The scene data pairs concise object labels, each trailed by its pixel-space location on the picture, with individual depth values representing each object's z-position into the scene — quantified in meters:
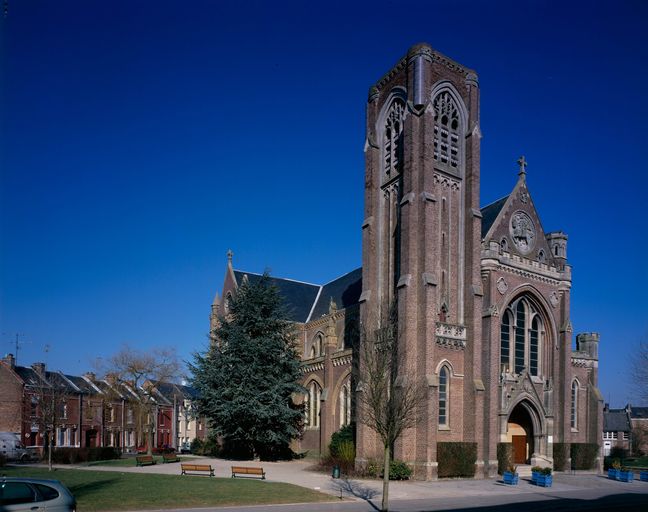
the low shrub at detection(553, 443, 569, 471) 39.81
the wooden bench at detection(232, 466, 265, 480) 29.88
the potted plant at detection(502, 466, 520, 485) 31.59
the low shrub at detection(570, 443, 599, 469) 41.01
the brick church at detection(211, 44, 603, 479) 35.16
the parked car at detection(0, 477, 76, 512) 12.92
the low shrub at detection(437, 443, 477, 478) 33.41
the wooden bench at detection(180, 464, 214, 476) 31.16
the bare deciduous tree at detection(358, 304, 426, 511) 22.08
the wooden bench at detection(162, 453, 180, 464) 41.03
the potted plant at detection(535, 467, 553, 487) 31.08
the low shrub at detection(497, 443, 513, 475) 36.34
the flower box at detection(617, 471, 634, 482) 35.88
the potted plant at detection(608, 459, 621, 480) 36.44
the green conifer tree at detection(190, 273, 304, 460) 42.41
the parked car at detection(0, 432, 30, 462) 49.22
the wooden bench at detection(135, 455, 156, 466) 38.00
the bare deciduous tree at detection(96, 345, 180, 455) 50.00
